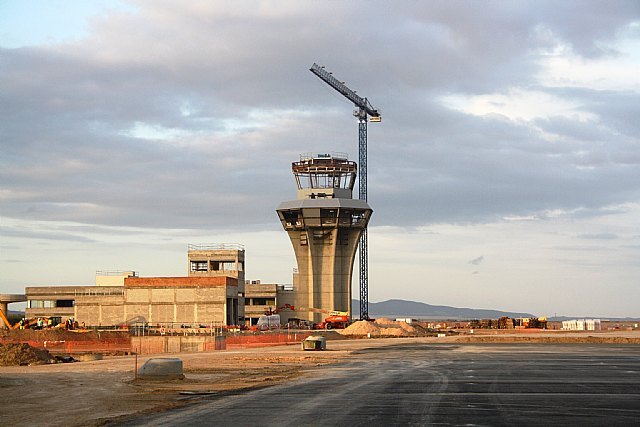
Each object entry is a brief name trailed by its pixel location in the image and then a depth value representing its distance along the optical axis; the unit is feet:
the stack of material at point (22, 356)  224.74
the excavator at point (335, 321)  519.19
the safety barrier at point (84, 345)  332.39
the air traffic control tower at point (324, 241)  592.19
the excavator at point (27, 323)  437.42
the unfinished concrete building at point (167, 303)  463.42
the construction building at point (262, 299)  619.67
